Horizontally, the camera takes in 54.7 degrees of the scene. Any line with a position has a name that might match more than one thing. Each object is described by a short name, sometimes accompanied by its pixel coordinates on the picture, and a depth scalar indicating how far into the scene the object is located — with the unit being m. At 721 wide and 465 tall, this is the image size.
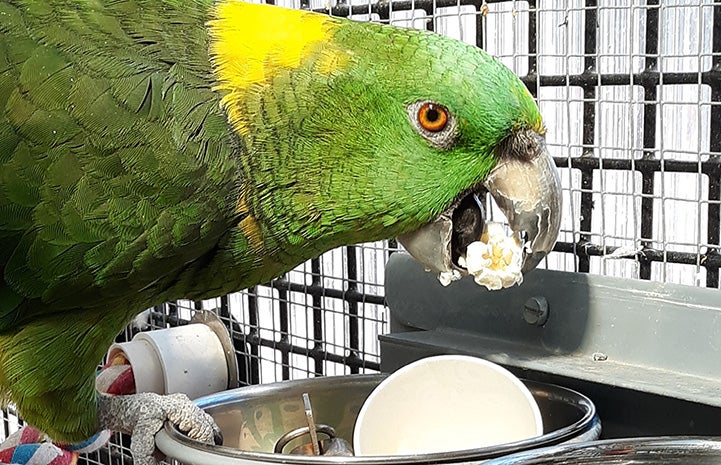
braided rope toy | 0.30
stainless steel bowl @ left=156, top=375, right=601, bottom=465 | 0.22
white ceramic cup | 0.22
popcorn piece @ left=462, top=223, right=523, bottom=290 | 0.21
